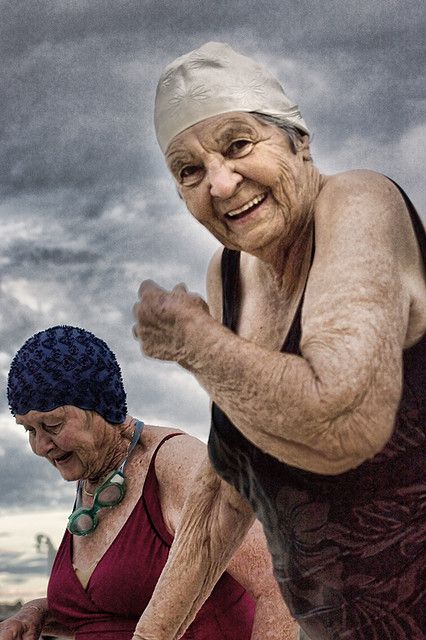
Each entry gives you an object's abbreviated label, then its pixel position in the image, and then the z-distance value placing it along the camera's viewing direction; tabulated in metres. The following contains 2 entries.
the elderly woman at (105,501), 3.46
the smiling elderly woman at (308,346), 1.90
